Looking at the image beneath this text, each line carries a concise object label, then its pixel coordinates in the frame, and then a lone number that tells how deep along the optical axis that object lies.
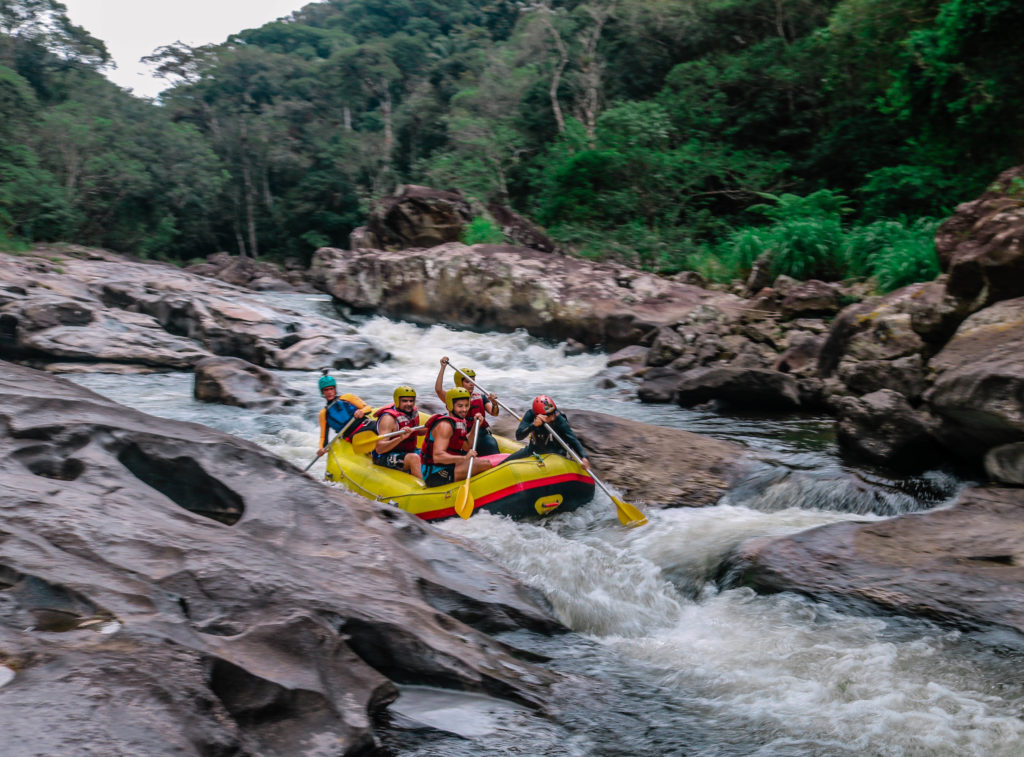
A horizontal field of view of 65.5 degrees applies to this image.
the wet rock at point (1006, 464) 5.78
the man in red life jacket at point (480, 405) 7.42
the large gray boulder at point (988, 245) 7.07
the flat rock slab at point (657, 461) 6.96
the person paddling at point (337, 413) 7.98
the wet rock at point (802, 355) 10.91
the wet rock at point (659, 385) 11.07
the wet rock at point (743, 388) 9.89
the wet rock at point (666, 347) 12.49
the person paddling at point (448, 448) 6.74
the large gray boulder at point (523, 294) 15.16
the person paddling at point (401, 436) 7.01
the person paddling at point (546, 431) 6.84
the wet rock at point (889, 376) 8.29
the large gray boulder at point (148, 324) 13.02
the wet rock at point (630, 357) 13.64
